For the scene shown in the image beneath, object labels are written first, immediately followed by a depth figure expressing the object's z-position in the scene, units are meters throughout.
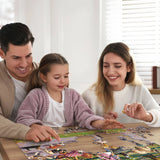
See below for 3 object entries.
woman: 2.03
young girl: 1.85
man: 1.93
